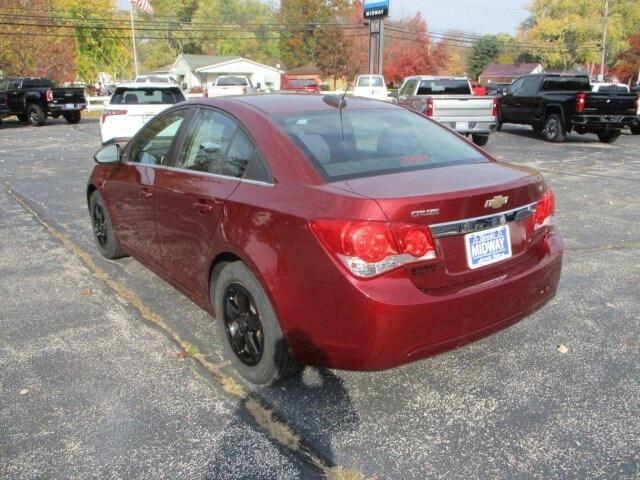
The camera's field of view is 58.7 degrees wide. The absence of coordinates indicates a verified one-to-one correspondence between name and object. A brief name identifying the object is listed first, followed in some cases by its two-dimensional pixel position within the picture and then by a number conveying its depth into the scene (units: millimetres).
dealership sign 34531
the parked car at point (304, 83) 36434
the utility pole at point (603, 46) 50156
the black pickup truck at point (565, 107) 14812
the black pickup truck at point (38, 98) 22312
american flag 33906
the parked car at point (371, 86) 28367
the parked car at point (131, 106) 11961
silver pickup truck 14008
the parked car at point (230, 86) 29519
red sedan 2559
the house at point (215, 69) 69812
